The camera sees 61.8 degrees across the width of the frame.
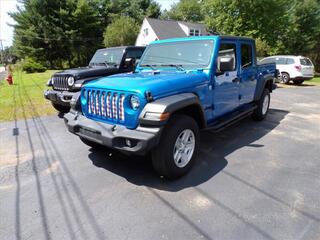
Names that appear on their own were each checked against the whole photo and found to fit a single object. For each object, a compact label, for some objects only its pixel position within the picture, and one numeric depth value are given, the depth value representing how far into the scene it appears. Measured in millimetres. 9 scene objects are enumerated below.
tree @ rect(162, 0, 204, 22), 58031
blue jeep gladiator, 3279
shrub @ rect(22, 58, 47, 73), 28656
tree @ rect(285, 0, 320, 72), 26719
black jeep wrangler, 6832
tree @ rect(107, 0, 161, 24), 43281
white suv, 14945
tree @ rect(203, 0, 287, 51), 21828
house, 31562
